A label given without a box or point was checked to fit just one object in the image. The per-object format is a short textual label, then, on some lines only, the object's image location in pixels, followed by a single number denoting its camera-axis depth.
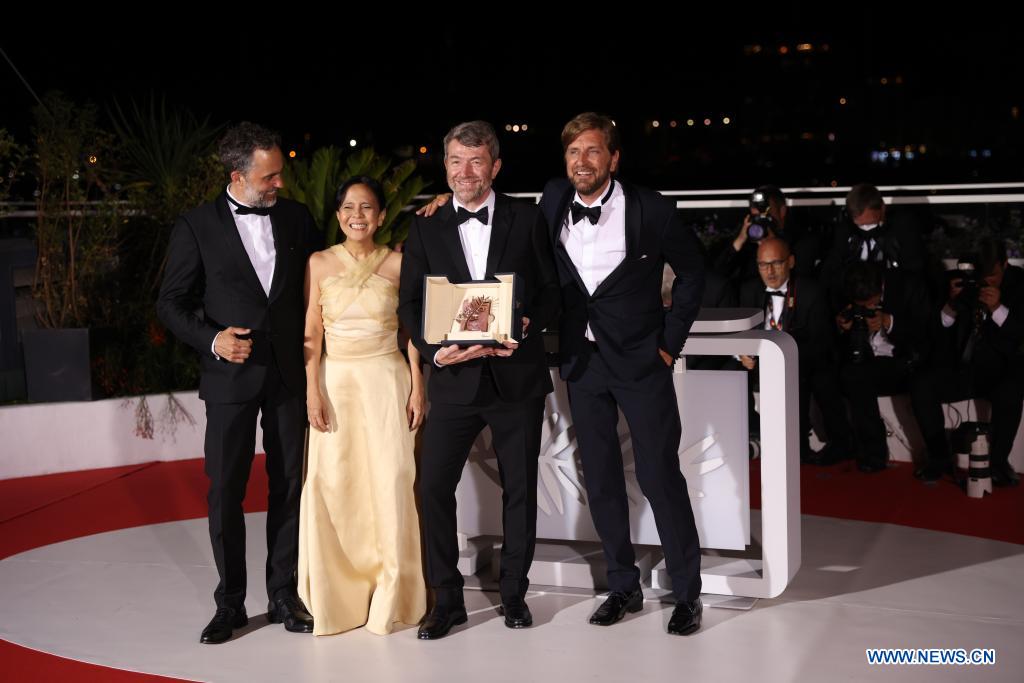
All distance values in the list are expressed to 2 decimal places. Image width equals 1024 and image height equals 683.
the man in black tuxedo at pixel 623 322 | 4.29
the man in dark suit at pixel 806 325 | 6.94
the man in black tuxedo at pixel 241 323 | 4.25
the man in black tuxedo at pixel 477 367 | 4.21
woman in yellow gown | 4.33
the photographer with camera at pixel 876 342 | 6.92
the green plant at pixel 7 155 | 7.54
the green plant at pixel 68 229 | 7.92
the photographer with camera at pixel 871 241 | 7.33
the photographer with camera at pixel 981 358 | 6.64
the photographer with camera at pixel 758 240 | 7.56
